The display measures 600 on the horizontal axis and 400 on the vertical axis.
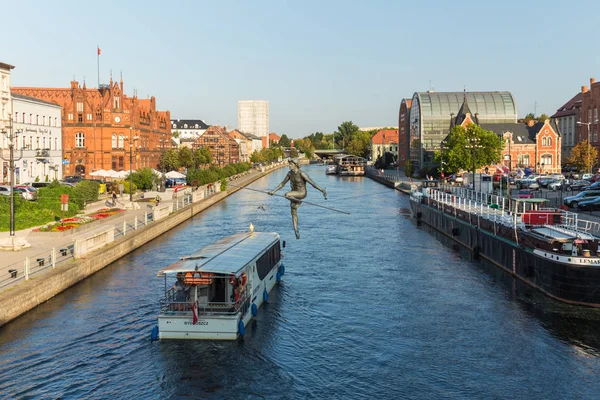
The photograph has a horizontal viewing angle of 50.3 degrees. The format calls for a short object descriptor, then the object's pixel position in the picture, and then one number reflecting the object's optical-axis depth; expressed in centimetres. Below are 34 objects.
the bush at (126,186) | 7169
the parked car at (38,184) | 6593
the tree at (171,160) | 11275
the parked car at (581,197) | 5669
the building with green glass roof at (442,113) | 13200
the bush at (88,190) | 5815
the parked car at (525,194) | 5471
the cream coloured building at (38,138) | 7244
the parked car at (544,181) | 8002
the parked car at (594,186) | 6648
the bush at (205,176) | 9138
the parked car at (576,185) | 7375
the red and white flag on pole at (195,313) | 2405
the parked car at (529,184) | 7864
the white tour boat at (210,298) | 2427
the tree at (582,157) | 10200
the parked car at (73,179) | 7752
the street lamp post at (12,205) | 3514
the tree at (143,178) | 7744
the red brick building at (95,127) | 9656
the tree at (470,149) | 9224
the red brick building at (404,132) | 14998
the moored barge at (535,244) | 2931
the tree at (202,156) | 12056
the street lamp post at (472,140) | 8792
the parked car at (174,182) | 9356
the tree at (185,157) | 11494
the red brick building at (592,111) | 11800
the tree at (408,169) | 12800
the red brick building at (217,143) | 15950
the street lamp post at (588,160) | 9475
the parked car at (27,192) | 5474
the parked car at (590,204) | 5453
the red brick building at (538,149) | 11531
